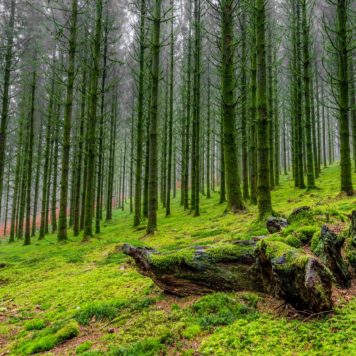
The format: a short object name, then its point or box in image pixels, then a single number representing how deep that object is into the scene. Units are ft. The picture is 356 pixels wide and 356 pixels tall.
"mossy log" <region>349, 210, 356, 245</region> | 12.04
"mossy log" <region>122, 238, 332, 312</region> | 8.98
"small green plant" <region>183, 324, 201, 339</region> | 9.64
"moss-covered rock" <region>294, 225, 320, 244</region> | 12.96
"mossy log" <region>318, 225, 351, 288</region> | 10.63
